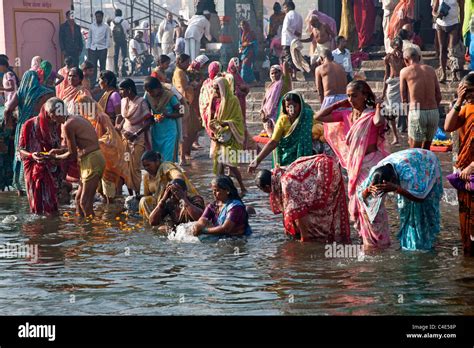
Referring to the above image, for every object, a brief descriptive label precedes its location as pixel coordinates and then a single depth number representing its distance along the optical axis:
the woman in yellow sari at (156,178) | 11.33
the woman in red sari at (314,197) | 9.98
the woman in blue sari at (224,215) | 10.31
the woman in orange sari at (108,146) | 13.20
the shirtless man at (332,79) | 14.70
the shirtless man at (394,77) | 16.97
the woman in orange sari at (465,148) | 9.20
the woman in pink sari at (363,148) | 9.75
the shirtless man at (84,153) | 11.80
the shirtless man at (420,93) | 13.20
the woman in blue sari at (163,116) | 13.65
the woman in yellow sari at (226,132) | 13.53
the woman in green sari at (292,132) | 11.25
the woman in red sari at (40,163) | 12.34
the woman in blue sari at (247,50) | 23.72
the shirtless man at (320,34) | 20.11
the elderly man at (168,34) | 28.58
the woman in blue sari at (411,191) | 9.30
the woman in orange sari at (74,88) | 14.20
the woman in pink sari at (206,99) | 13.98
